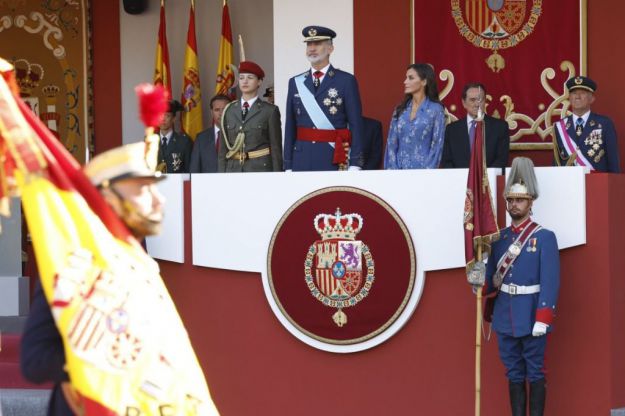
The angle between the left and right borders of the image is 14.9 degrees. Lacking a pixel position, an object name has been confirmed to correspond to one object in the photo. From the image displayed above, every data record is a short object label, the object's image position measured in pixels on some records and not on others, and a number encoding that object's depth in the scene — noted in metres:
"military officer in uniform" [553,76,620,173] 16.64
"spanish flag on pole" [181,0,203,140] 22.73
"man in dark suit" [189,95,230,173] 19.03
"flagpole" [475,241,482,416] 13.42
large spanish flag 7.30
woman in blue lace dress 15.02
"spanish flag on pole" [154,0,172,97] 23.03
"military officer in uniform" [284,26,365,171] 15.82
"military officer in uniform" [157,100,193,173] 20.04
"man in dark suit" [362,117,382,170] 18.27
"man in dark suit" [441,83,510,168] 16.81
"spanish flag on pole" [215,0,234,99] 22.42
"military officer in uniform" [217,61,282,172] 16.58
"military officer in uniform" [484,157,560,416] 13.19
